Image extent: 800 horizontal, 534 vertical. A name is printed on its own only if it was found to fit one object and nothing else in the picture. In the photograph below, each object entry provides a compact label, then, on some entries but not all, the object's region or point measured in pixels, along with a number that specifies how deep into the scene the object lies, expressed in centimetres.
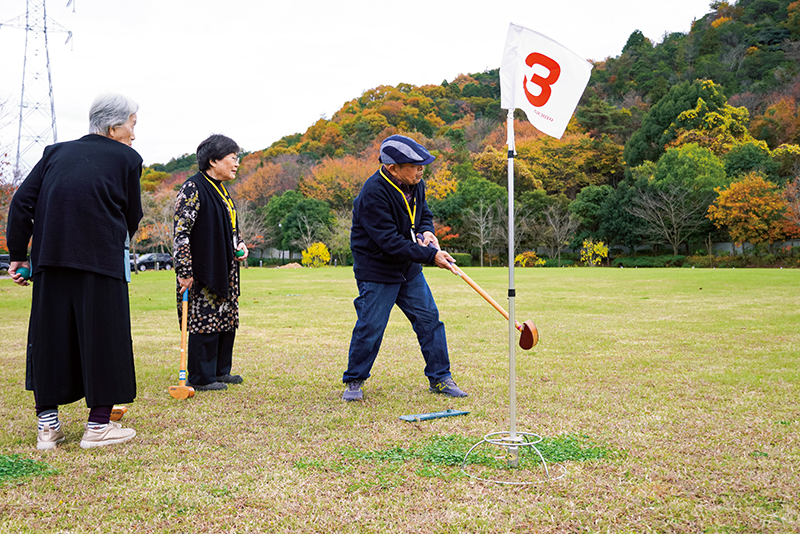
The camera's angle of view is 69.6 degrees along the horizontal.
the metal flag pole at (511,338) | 290
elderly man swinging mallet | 440
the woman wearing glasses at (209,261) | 486
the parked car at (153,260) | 4891
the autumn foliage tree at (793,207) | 3512
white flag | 302
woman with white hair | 335
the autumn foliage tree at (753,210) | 3669
